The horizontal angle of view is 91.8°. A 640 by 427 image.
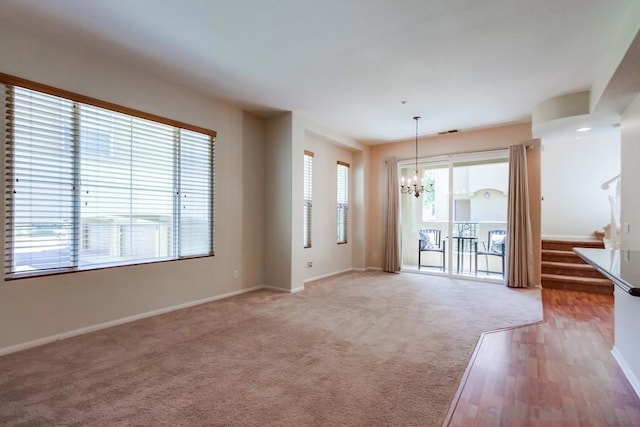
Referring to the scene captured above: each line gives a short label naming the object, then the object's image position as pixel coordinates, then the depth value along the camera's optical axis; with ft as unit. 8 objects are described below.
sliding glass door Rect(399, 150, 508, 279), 20.16
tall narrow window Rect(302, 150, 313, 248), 19.27
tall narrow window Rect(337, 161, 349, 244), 22.58
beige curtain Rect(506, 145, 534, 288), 17.79
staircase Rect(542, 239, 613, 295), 17.51
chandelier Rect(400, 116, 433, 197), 17.63
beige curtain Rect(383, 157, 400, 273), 22.27
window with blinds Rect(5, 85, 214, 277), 9.38
